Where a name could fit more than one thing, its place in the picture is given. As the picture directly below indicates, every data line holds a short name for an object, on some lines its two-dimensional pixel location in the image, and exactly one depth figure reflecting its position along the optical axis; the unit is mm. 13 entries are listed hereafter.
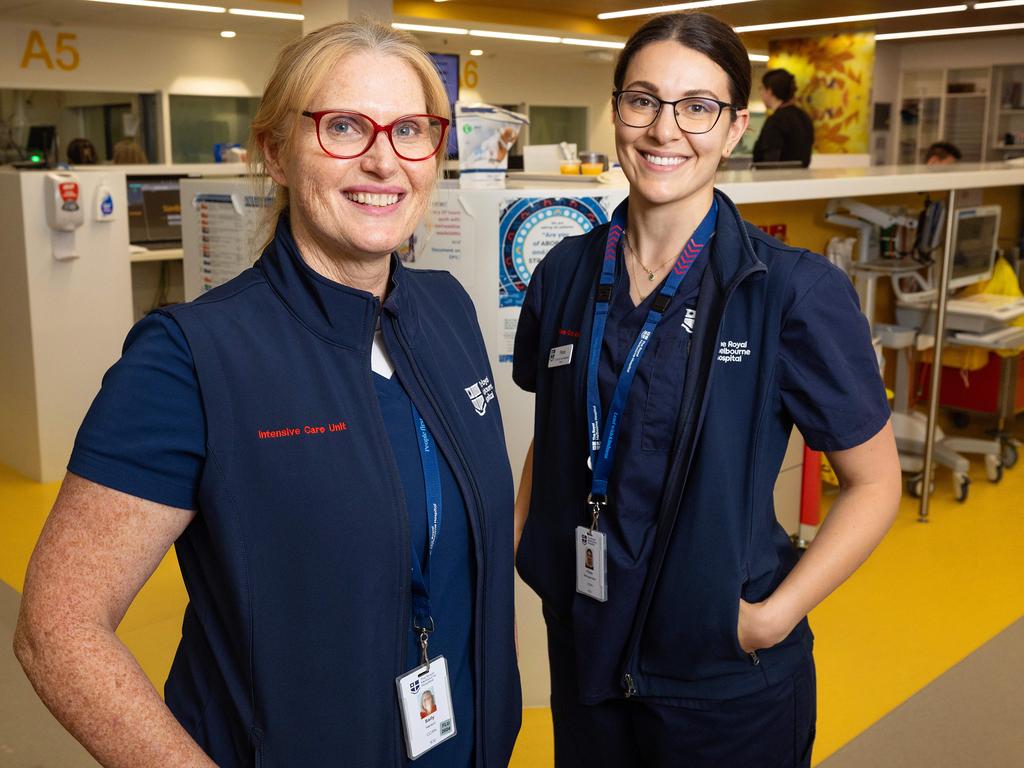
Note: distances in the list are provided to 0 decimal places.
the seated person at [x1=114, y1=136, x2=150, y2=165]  9109
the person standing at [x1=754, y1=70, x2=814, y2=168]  6855
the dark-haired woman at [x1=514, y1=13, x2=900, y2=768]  1480
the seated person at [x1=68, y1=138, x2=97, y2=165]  7984
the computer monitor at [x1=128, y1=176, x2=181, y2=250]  6863
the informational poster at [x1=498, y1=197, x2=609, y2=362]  2729
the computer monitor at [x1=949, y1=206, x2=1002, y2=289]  4727
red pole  4086
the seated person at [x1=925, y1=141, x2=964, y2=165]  7363
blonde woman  998
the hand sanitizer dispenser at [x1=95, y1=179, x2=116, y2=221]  5051
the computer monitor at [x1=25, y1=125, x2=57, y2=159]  8008
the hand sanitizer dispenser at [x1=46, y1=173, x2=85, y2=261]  4828
